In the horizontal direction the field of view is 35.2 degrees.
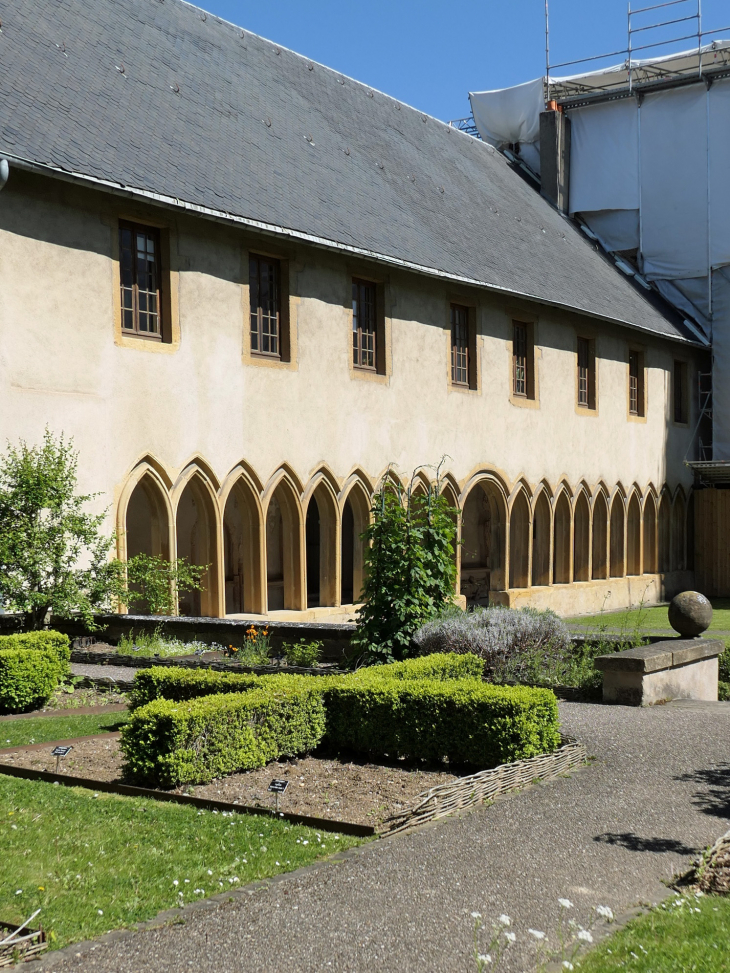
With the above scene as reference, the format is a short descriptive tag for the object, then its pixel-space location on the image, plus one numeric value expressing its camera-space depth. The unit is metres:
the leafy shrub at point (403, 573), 11.68
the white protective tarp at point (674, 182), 27.89
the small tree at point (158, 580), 14.22
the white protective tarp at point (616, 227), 28.97
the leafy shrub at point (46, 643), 10.72
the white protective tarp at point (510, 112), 29.97
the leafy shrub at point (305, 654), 12.36
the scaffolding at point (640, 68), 29.22
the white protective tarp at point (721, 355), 27.86
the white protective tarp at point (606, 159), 28.70
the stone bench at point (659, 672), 10.51
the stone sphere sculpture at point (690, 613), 11.83
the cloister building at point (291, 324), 14.11
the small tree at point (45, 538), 12.84
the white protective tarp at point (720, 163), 27.50
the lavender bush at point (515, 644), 11.33
